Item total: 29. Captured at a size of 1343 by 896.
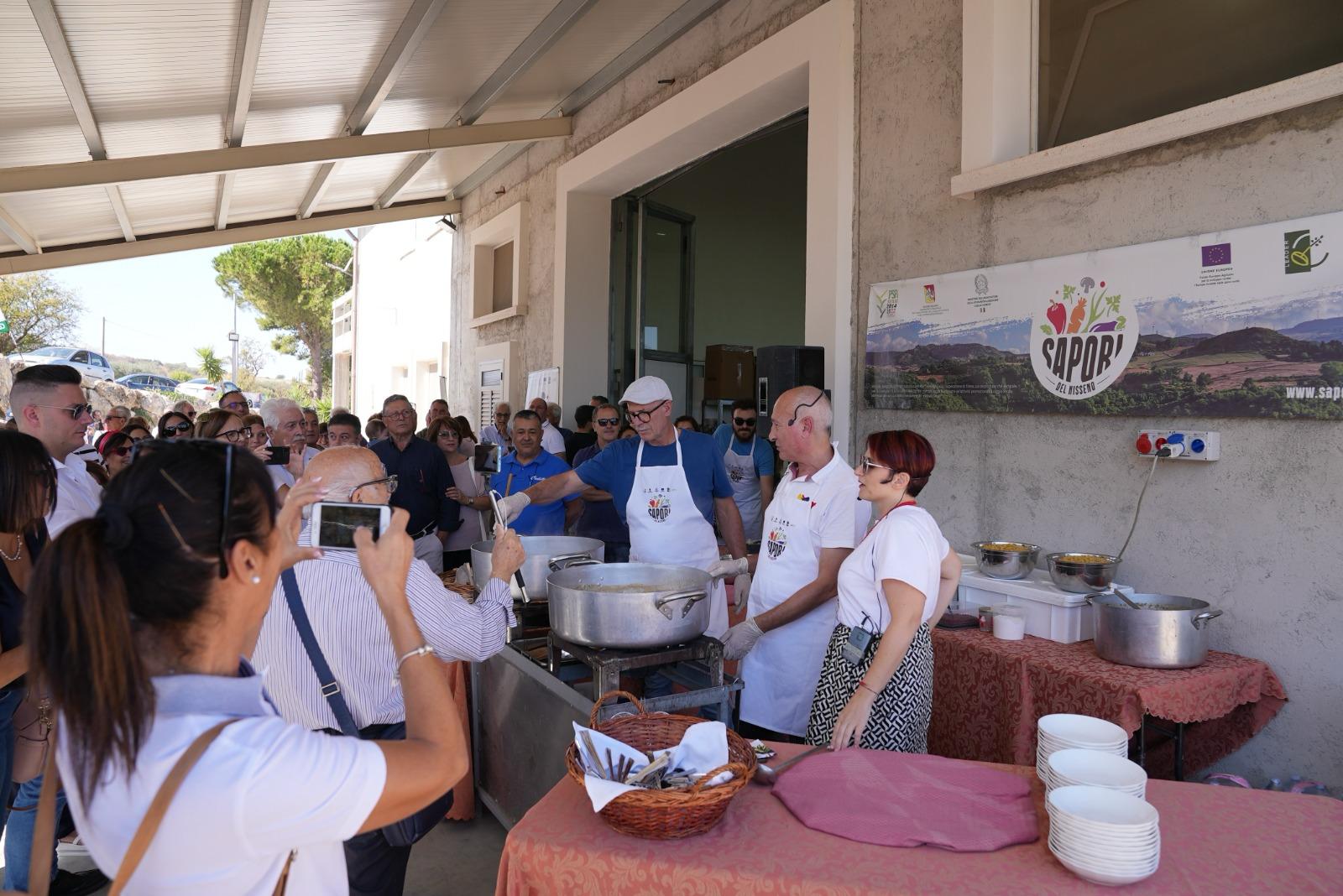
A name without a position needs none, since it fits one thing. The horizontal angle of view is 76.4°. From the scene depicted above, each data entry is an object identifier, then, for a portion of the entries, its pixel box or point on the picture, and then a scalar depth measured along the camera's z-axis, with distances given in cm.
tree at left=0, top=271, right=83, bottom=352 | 2698
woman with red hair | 210
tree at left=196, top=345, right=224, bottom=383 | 4294
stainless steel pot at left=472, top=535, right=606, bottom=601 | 304
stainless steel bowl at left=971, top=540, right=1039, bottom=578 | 352
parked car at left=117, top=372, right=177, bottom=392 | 3032
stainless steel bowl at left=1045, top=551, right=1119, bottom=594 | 326
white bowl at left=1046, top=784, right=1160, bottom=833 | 137
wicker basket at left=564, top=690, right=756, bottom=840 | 145
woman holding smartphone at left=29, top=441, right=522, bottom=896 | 94
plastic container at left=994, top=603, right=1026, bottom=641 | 328
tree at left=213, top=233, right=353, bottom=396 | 3809
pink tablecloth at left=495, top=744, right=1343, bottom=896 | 136
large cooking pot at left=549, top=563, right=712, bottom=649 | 224
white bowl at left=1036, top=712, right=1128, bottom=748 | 171
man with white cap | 341
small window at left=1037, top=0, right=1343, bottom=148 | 351
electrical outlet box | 323
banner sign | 296
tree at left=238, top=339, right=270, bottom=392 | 4922
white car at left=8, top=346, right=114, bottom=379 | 2151
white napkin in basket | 162
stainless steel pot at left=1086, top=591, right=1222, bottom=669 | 285
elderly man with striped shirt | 190
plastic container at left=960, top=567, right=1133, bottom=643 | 325
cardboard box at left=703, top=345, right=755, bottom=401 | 898
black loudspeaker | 480
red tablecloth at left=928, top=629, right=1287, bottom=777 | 276
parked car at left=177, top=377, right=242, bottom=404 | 3262
